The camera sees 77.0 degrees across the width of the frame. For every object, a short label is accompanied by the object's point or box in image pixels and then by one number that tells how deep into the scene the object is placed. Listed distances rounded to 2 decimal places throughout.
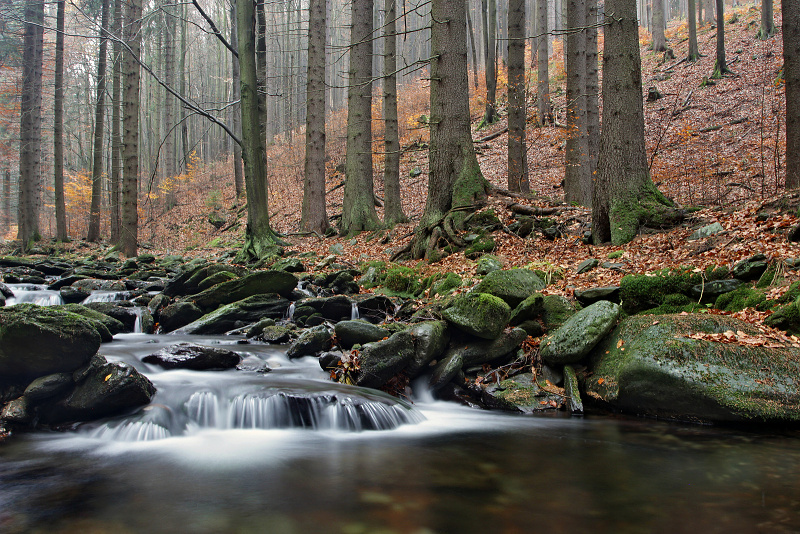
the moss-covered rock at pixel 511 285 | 6.78
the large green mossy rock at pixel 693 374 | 4.43
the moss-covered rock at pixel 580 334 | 5.54
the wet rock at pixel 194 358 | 6.27
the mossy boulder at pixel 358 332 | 6.54
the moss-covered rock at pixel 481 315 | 6.08
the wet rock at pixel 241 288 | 8.82
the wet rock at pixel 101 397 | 5.00
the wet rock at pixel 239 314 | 8.22
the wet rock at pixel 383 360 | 5.92
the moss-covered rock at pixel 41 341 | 4.86
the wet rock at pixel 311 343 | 6.67
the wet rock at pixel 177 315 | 8.27
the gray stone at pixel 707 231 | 6.92
